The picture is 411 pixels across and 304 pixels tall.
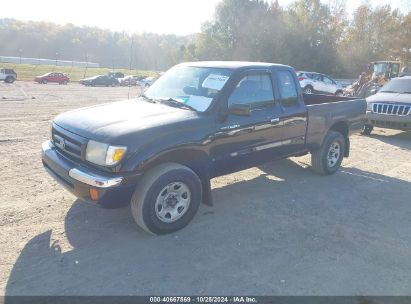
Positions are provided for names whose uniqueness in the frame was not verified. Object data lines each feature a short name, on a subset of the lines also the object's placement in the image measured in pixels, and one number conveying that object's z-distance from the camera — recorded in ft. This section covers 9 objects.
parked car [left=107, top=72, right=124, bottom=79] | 149.80
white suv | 76.50
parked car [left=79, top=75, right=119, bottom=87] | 132.25
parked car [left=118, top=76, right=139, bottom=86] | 147.34
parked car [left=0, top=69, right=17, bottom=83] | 111.34
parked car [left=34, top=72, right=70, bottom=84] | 124.36
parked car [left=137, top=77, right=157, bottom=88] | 134.21
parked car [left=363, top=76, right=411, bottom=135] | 32.48
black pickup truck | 12.59
